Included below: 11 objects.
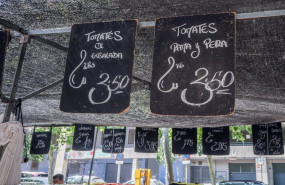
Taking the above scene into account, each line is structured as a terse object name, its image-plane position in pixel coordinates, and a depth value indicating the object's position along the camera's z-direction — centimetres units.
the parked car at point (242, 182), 1134
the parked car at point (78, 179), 1731
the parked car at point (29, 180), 1308
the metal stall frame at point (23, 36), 273
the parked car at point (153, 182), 1679
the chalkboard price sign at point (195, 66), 222
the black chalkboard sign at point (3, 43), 275
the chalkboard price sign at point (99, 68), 241
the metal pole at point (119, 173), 2411
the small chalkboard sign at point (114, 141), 917
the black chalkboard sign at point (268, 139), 707
